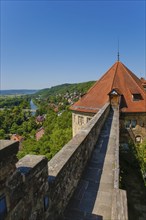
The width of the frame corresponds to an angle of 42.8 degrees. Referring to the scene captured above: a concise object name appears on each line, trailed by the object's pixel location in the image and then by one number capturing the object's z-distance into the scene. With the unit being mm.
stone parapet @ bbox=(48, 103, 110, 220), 3527
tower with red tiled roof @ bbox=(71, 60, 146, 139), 19203
